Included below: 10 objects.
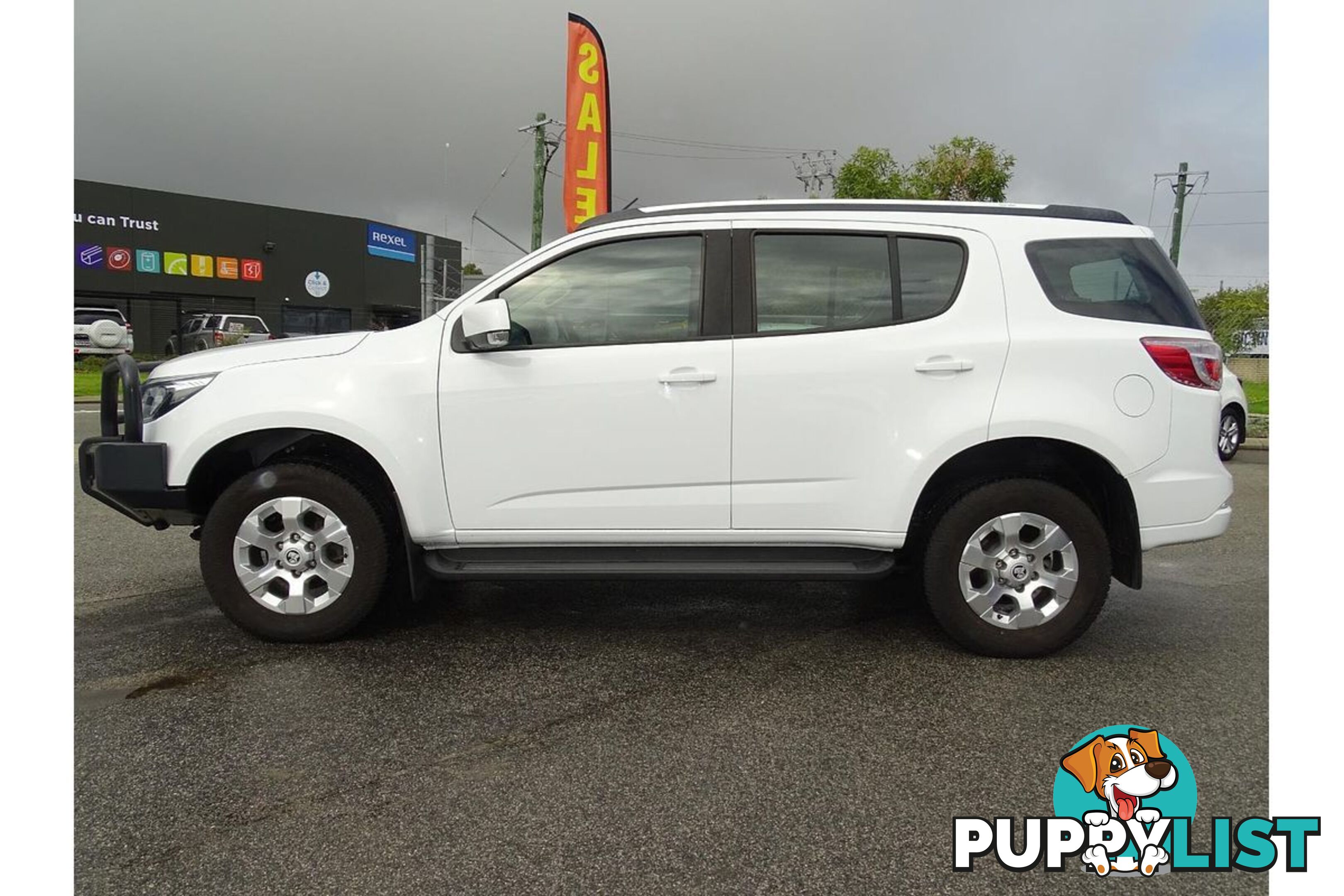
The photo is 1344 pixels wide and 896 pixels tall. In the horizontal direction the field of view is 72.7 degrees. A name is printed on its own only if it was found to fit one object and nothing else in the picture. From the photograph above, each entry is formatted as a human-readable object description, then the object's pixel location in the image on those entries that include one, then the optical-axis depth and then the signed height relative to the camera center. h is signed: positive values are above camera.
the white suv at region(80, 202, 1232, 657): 4.01 +0.06
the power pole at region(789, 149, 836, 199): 45.88 +13.50
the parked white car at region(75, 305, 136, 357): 27.55 +3.25
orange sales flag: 14.82 +5.07
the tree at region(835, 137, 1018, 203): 25.41 +7.61
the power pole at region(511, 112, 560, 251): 25.94 +7.81
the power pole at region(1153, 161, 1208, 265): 33.47 +9.48
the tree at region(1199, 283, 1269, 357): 29.03 +5.49
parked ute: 25.96 +3.59
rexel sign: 41.09 +9.07
